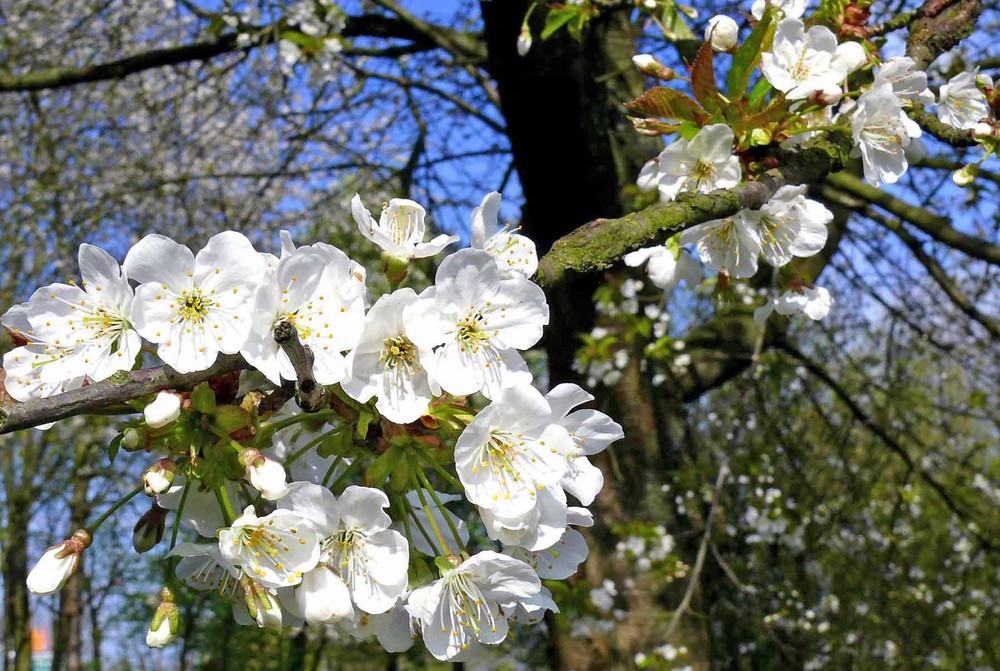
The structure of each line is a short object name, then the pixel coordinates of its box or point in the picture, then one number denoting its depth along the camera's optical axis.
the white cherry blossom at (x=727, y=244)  0.29
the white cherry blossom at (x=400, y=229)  0.22
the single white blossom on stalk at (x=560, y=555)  0.23
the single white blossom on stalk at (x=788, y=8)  0.31
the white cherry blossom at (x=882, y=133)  0.28
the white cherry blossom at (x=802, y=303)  0.32
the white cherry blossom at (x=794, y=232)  0.29
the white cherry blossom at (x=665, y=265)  0.31
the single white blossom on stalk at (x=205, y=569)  0.22
